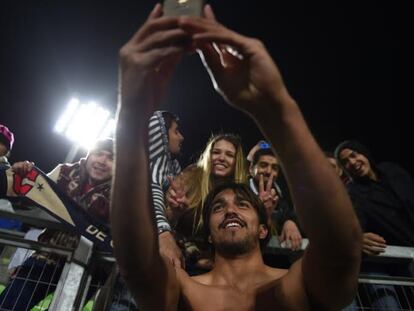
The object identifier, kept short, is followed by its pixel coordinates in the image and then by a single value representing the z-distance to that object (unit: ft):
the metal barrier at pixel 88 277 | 6.43
